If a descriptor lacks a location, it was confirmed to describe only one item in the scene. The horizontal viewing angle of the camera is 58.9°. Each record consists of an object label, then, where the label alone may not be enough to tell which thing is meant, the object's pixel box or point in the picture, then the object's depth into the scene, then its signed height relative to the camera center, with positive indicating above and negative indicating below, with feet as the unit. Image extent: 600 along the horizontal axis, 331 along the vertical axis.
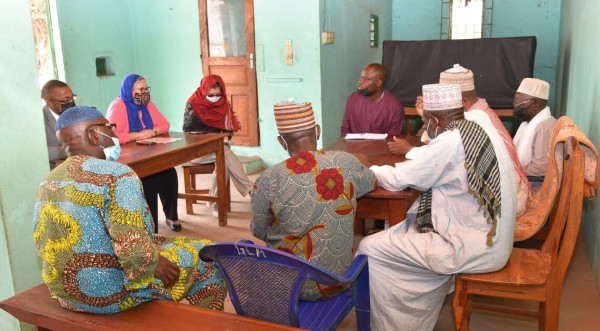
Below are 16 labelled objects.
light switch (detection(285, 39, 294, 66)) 21.30 +0.13
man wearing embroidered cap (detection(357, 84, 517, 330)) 7.74 -2.57
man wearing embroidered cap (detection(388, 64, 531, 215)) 9.29 -1.25
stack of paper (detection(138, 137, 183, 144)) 14.12 -2.17
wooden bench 6.48 -3.20
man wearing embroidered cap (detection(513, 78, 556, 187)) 12.14 -1.74
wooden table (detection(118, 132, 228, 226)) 12.17 -2.34
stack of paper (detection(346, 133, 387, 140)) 13.97 -2.15
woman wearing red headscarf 16.49 -1.87
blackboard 20.25 -0.45
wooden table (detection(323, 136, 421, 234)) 9.09 -2.64
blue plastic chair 5.98 -2.63
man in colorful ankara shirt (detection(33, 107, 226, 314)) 6.06 -1.93
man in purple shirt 15.85 -1.69
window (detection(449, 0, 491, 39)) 27.84 +1.69
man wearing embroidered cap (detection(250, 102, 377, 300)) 7.32 -2.11
